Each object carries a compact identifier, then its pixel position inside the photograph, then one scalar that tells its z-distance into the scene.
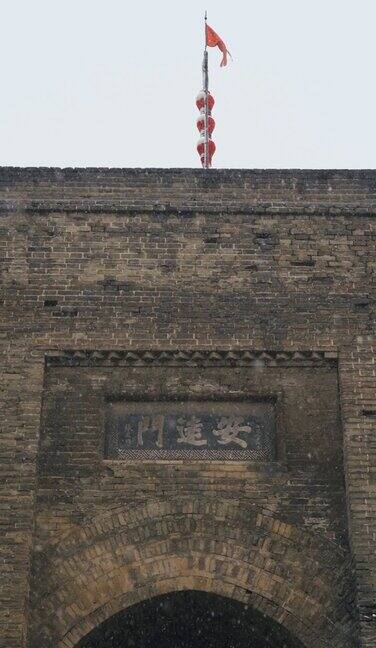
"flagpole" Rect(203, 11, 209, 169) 16.31
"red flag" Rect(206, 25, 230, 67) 16.31
